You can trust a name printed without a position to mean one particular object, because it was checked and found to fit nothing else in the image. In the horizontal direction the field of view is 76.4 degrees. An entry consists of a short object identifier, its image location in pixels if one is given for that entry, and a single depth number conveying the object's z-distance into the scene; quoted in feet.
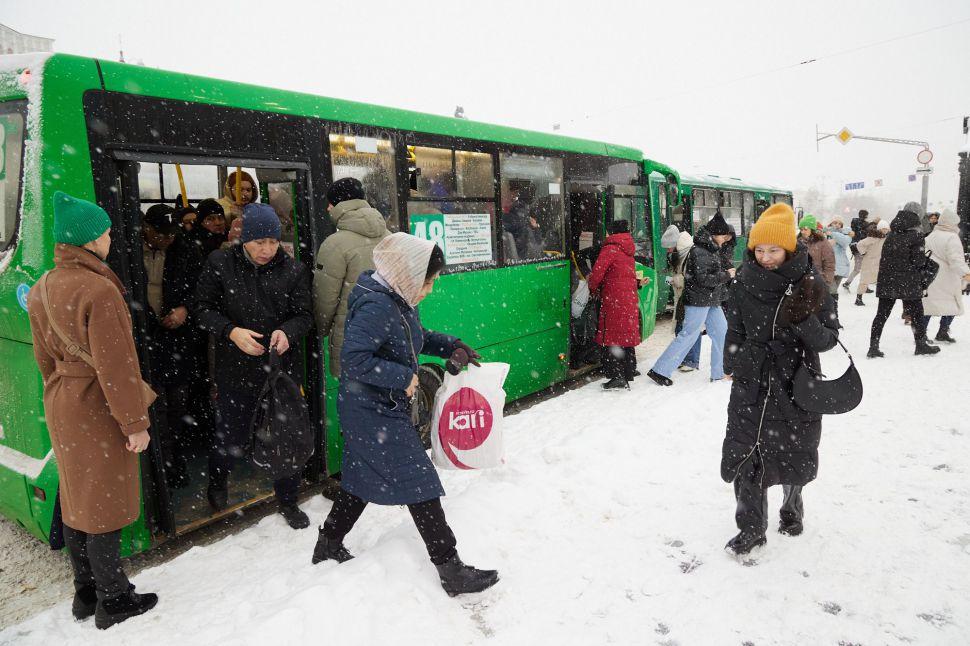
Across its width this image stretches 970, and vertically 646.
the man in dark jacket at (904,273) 25.61
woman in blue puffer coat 9.46
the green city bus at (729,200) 43.52
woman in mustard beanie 10.73
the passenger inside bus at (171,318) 14.80
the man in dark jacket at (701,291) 24.03
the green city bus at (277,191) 10.53
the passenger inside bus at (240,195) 17.47
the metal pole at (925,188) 84.32
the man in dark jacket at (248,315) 12.44
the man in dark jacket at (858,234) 52.49
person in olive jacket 13.70
